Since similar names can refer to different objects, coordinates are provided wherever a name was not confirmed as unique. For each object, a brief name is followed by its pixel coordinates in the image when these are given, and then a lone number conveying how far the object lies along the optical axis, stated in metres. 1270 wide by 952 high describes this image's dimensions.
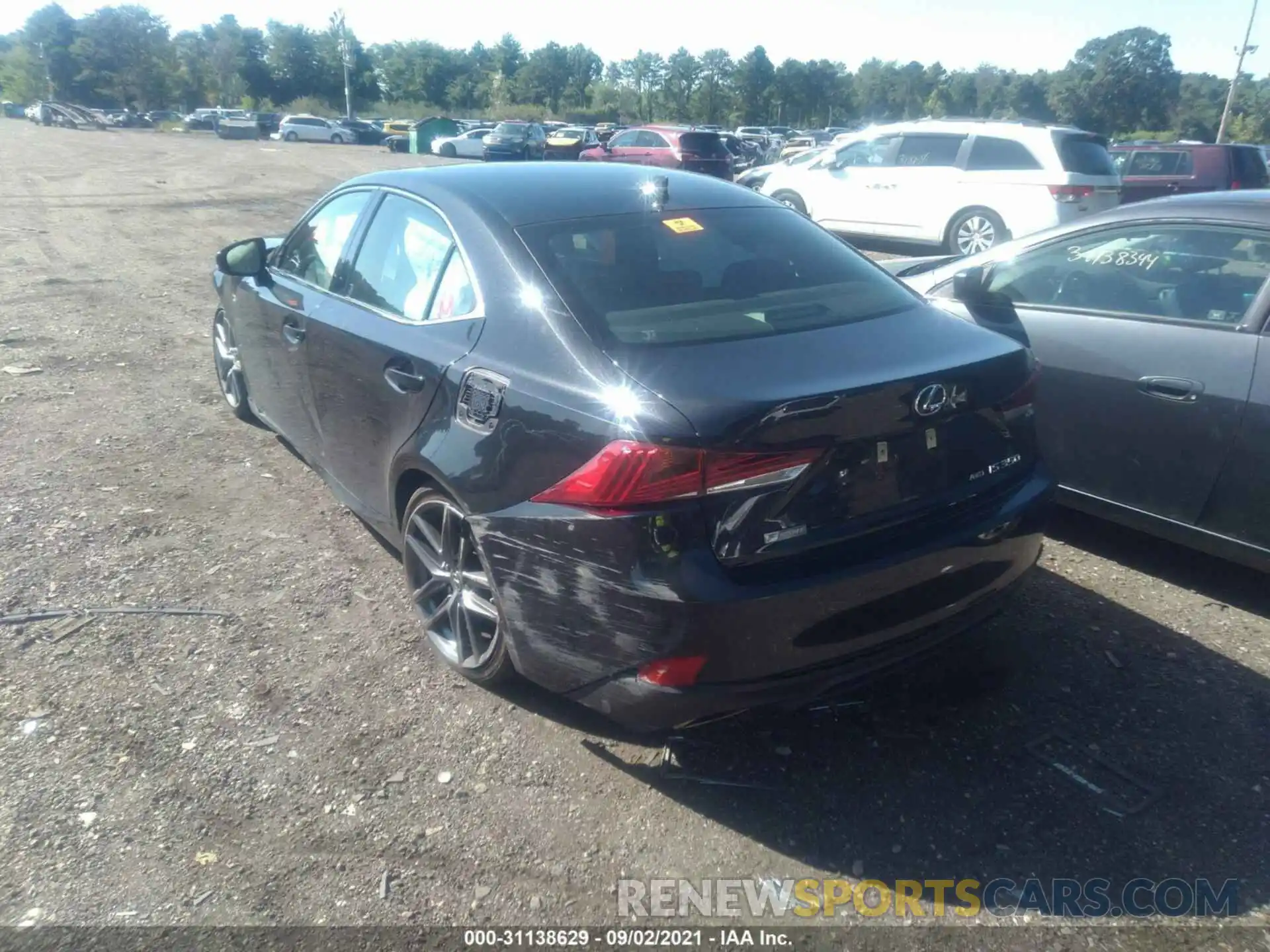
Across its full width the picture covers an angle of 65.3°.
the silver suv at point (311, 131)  55.16
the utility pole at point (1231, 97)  38.91
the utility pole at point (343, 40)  84.63
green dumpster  46.06
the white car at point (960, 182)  12.02
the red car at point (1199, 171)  15.20
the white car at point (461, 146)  40.53
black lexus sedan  2.52
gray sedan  3.71
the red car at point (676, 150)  23.50
